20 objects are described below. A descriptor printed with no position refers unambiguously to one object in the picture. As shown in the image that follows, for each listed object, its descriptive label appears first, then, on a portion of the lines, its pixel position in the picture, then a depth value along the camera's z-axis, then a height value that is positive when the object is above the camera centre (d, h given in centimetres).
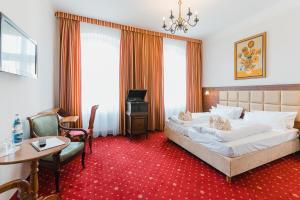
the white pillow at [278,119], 291 -41
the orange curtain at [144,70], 413 +82
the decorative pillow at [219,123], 253 -43
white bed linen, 212 -67
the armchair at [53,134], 187 -67
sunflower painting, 349 +103
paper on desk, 149 -48
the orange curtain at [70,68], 354 +73
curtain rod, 349 +193
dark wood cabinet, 382 -45
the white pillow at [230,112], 381 -34
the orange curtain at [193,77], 504 +75
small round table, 125 -50
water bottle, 150 -35
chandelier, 274 +138
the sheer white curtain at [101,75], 381 +61
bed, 210 -77
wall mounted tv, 150 +57
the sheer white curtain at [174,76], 477 +73
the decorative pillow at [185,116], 338 -40
